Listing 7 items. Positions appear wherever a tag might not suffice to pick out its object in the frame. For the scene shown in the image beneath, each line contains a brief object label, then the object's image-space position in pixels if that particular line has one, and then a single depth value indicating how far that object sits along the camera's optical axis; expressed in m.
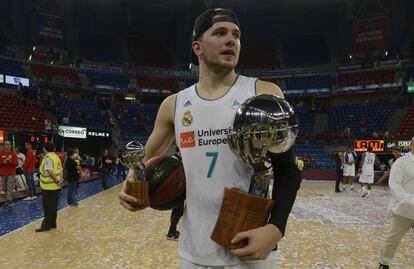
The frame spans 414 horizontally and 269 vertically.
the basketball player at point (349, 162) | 13.52
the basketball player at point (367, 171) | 12.88
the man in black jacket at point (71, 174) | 9.43
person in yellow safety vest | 6.79
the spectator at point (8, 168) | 9.17
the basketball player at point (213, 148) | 1.45
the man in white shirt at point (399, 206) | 4.08
